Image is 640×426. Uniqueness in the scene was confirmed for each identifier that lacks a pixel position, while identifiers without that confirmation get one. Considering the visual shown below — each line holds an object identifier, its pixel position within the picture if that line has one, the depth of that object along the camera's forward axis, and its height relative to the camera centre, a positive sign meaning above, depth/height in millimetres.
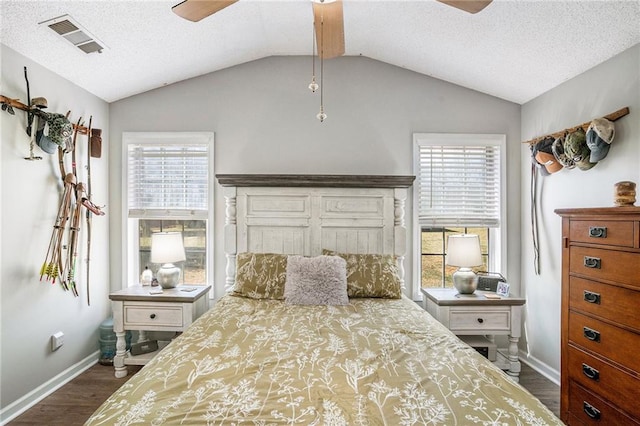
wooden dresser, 1597 -559
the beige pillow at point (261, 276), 2543 -495
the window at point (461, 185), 3160 +302
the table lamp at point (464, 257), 2709 -359
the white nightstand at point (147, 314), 2684 -826
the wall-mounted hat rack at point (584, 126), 2078 +657
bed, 1106 -664
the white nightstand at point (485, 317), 2643 -851
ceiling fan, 1507 +1105
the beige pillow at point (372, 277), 2578 -503
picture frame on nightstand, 2727 -641
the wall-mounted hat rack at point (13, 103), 2105 +774
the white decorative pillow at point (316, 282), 2385 -506
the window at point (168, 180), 3176 +360
